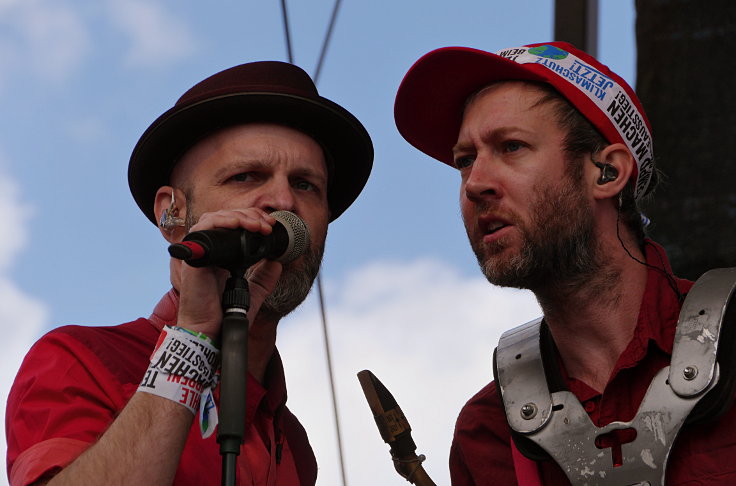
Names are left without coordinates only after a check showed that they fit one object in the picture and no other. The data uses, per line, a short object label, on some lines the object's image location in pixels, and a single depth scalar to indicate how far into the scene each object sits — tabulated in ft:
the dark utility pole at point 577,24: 26.86
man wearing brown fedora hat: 17.95
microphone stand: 16.30
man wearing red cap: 19.53
